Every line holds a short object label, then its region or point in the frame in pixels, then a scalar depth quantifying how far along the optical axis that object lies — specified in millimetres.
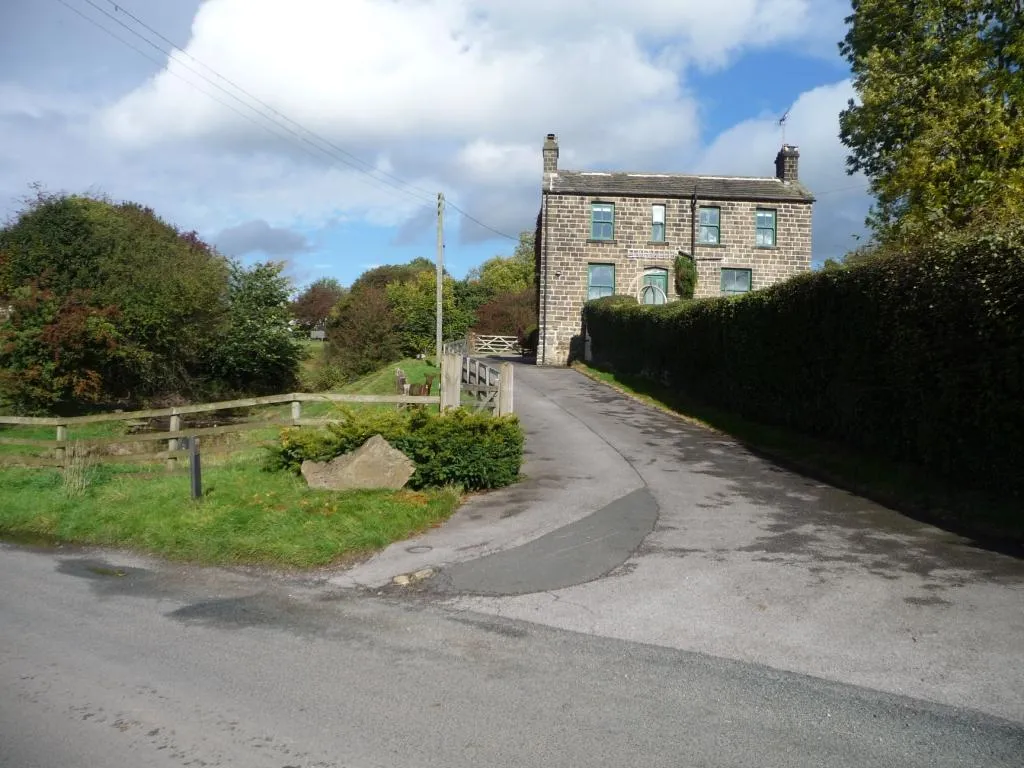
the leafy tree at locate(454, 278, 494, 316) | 64387
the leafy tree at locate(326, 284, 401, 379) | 44000
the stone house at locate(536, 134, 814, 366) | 38000
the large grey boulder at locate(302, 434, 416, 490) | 10641
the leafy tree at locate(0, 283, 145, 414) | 29406
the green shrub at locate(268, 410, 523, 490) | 11039
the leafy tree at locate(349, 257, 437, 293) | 87562
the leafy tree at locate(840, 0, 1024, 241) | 17812
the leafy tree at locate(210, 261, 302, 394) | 37094
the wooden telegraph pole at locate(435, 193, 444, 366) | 31497
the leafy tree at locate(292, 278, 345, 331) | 83956
